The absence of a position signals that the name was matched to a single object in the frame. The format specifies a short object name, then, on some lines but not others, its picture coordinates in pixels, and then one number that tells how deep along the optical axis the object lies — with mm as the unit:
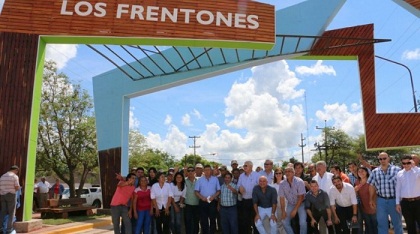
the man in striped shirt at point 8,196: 8039
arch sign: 8797
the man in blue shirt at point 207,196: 7953
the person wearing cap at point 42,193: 16469
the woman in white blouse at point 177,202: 8070
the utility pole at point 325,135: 50812
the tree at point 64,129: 20203
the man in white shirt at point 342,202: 6953
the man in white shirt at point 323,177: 7344
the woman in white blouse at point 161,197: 7770
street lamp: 19153
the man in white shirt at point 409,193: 6344
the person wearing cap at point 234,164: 8902
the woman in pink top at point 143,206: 7648
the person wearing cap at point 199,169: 8625
